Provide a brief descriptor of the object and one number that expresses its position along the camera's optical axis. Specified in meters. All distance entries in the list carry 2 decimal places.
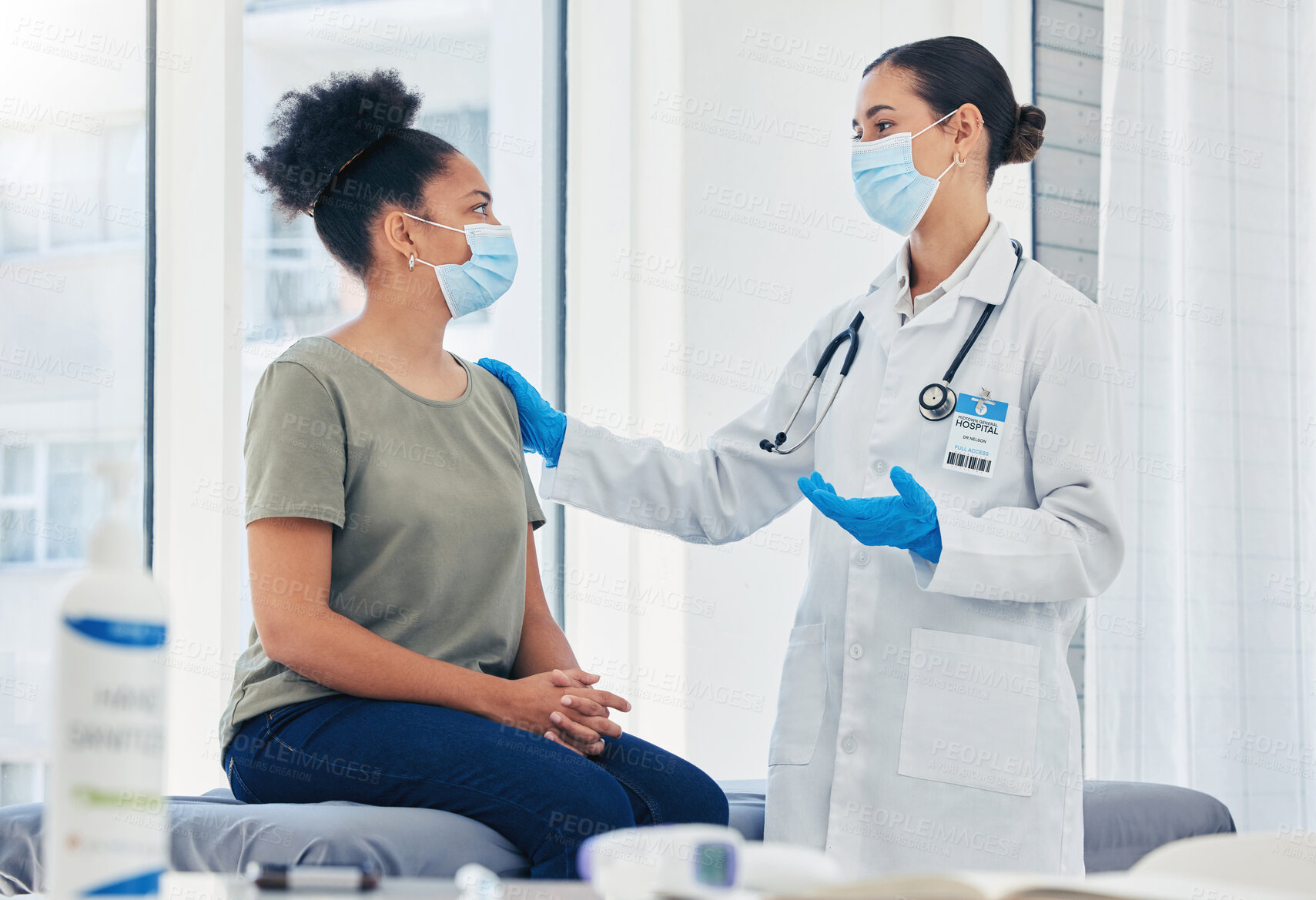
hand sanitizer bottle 1.78
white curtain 4.07
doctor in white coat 3.44
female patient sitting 3.21
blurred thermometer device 2.07
